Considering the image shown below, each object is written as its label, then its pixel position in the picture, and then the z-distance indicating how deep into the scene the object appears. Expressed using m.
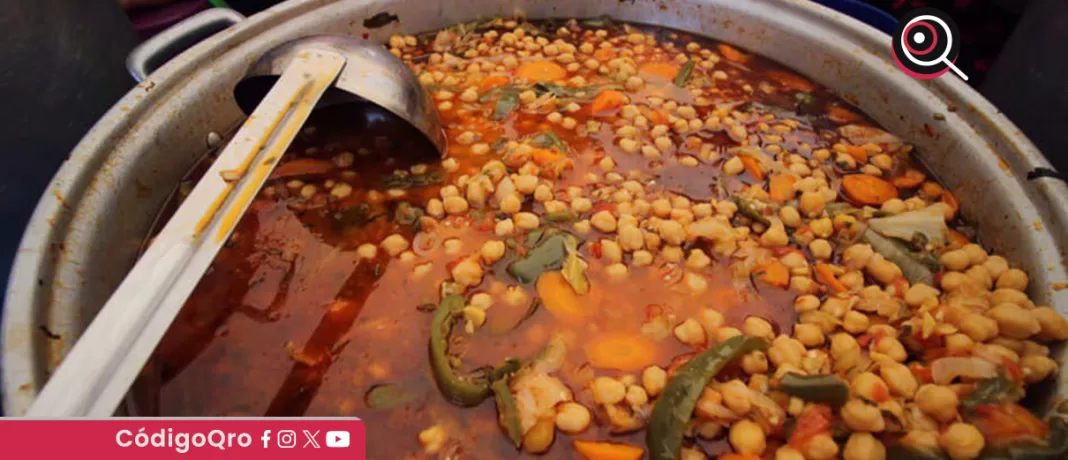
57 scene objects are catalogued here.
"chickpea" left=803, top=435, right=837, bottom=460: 0.23
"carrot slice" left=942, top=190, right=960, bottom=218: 0.33
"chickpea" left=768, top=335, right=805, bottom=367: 0.26
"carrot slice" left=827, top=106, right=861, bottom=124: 0.39
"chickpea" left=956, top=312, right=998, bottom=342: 0.25
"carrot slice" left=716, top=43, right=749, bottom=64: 0.45
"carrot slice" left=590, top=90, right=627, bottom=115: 0.40
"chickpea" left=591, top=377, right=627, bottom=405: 0.25
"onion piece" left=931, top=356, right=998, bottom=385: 0.24
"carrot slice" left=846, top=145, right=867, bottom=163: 0.36
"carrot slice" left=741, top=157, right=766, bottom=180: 0.35
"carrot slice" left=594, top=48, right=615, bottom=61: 0.45
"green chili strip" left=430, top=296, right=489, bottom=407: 0.25
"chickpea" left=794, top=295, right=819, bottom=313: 0.28
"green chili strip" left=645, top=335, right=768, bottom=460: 0.23
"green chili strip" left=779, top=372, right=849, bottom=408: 0.24
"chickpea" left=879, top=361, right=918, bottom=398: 0.24
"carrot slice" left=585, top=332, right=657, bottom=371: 0.26
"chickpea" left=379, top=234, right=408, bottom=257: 0.31
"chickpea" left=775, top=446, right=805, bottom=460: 0.23
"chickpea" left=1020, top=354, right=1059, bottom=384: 0.24
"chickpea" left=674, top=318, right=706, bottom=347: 0.27
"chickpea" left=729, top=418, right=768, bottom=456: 0.23
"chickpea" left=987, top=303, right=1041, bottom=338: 0.25
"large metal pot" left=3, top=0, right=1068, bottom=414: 0.23
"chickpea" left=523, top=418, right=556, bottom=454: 0.24
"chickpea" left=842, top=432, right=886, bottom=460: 0.22
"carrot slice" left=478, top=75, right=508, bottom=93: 0.42
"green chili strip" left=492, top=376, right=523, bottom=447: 0.24
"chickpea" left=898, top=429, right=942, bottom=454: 0.22
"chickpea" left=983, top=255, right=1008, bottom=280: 0.28
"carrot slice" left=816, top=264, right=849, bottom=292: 0.29
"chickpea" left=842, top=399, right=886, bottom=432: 0.23
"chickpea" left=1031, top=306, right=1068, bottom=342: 0.25
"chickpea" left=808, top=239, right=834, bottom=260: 0.31
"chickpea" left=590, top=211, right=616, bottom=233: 0.32
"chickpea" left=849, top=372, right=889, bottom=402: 0.24
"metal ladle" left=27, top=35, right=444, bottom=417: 0.19
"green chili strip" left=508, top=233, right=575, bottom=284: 0.29
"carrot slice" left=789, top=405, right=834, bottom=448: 0.23
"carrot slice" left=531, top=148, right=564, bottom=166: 0.35
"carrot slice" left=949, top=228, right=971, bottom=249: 0.31
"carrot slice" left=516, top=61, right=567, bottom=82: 0.43
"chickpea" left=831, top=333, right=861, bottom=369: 0.26
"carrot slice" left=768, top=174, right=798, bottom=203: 0.33
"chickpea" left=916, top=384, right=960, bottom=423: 0.23
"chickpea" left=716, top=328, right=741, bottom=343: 0.27
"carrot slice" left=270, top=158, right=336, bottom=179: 0.34
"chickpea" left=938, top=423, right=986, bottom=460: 0.22
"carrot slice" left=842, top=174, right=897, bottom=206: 0.34
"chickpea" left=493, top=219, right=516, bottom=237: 0.31
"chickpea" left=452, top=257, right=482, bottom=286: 0.29
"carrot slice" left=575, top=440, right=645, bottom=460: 0.24
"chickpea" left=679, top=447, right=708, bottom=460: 0.23
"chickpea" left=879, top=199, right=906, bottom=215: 0.32
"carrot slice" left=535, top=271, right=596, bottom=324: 0.28
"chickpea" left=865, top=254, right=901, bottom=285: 0.29
